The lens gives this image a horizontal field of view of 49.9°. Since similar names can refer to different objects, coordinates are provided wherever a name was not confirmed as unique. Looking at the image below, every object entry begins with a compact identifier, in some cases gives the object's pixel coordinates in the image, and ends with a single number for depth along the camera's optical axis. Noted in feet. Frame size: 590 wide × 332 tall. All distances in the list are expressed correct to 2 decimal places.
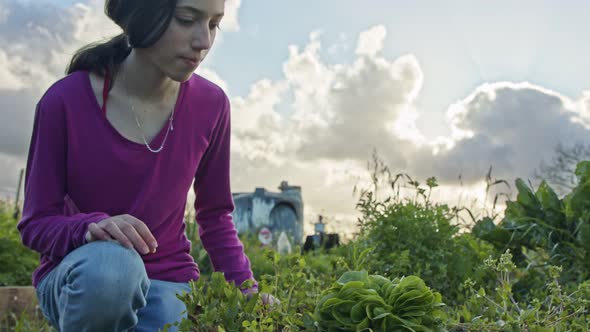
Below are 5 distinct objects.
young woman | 6.50
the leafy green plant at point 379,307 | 6.11
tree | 30.49
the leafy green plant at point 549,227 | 11.91
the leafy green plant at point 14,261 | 17.68
